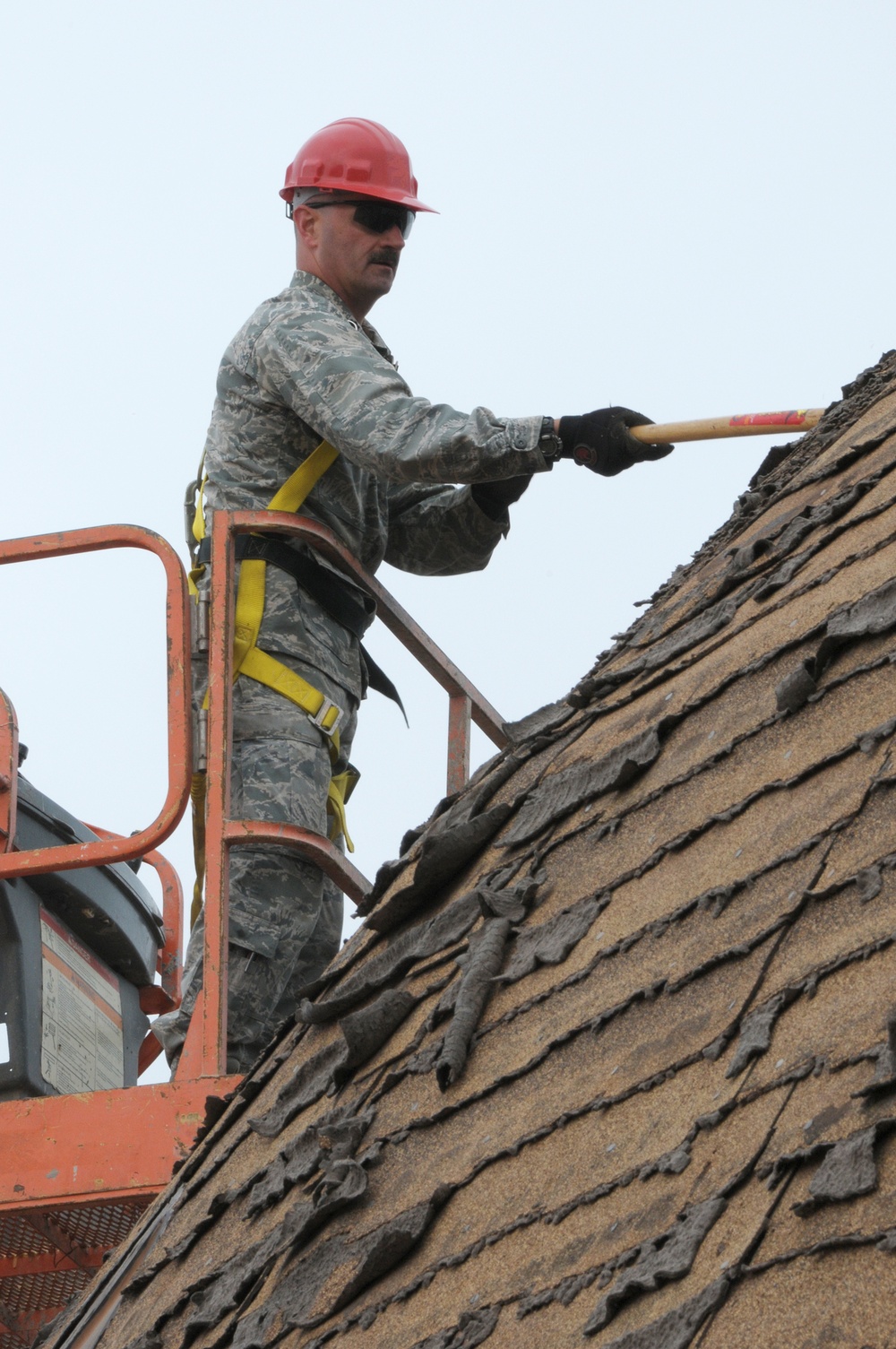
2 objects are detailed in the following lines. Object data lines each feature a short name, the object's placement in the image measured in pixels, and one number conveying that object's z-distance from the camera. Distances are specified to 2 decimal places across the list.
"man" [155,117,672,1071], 8.76
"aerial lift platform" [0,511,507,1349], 7.75
